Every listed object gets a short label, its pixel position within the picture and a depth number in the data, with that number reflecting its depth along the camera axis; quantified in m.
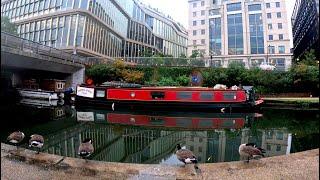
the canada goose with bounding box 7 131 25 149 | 5.15
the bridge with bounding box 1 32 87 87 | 14.02
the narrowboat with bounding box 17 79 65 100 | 16.47
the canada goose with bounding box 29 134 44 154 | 4.89
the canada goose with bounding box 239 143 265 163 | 4.32
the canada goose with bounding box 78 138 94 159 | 4.43
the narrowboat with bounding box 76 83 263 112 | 13.68
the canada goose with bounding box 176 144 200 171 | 4.11
